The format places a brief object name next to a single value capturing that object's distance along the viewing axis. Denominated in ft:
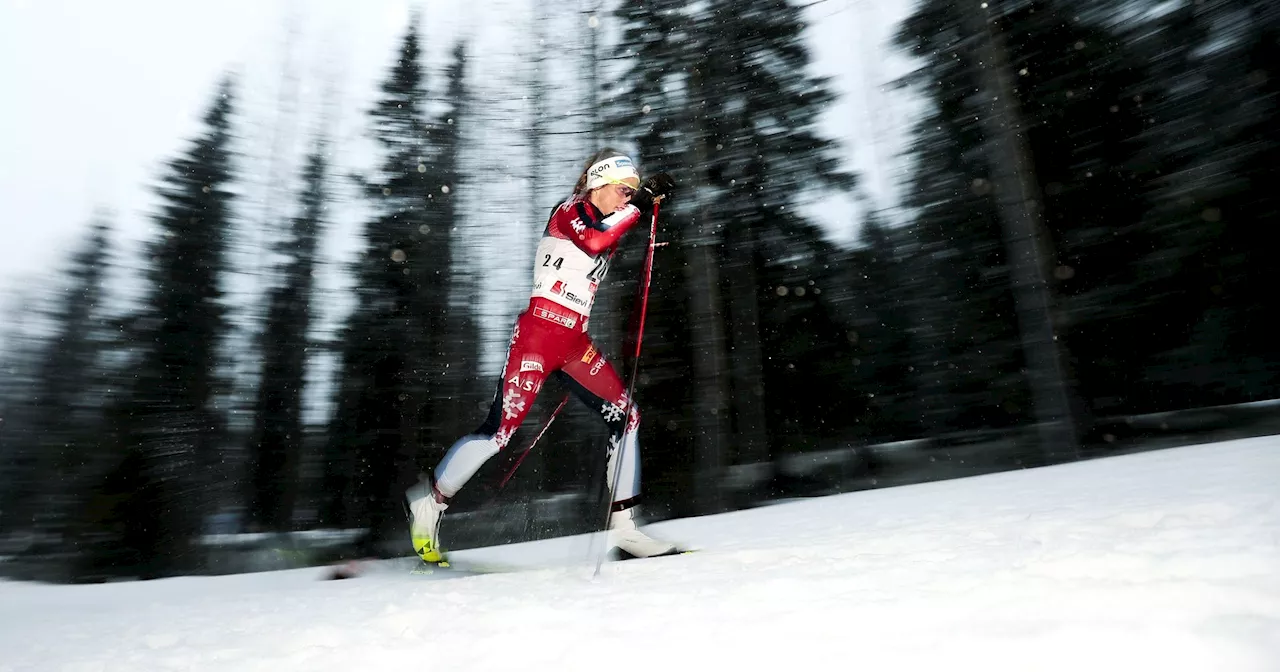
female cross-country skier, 9.61
